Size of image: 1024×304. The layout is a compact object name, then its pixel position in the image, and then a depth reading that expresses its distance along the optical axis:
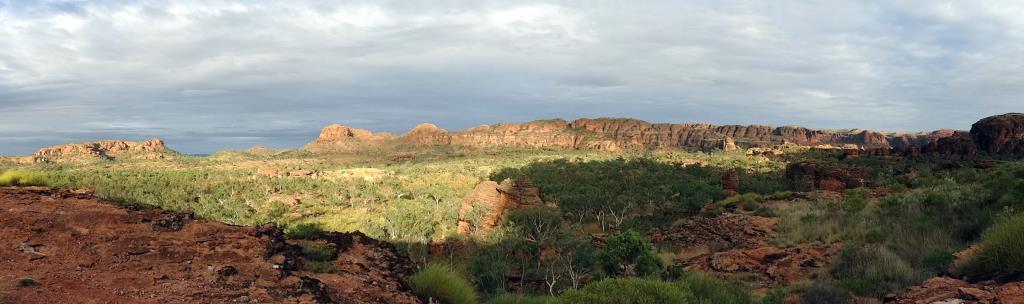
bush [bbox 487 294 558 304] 10.02
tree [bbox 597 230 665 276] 15.57
